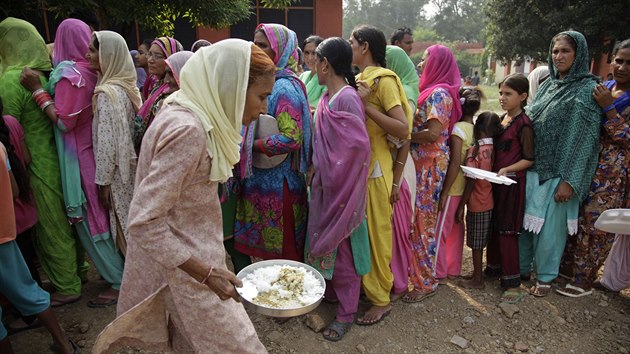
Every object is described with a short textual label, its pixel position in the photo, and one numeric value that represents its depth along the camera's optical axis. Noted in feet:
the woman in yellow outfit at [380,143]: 9.09
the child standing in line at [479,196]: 11.13
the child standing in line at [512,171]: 10.86
